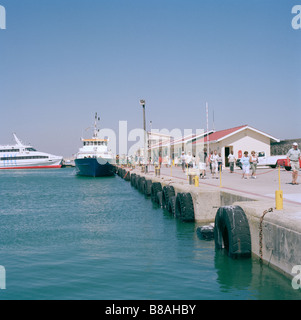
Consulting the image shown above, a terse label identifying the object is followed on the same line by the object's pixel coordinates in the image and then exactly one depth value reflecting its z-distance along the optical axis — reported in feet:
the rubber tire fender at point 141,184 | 88.45
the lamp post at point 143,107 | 108.29
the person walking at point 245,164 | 69.10
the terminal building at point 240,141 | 112.98
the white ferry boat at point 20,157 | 326.65
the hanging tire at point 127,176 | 136.56
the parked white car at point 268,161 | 106.04
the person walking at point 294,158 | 53.06
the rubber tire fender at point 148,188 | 81.51
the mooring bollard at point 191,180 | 56.59
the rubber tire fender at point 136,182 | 100.50
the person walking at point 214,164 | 75.07
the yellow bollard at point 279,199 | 27.53
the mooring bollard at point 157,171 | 86.12
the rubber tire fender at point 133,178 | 109.64
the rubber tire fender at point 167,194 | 58.75
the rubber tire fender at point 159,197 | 66.12
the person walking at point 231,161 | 86.82
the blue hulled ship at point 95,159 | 156.35
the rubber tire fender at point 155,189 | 70.13
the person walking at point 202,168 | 74.06
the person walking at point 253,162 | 71.00
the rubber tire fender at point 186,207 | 46.42
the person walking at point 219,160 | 77.18
